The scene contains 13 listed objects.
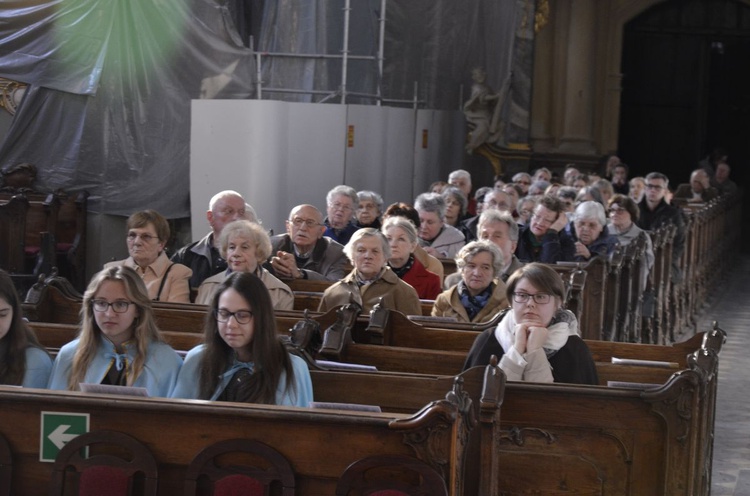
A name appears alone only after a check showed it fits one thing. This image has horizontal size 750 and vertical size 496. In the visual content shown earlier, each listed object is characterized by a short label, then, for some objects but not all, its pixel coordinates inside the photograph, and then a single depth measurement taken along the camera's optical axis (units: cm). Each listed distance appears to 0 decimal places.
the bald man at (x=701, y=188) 1527
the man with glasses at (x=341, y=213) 861
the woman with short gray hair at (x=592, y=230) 880
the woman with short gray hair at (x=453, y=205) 984
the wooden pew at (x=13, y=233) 1037
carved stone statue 1606
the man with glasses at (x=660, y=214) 1077
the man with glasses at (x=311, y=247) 745
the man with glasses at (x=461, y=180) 1214
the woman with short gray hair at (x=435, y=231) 862
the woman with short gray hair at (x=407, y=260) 697
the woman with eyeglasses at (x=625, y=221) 935
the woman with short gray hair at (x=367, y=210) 891
